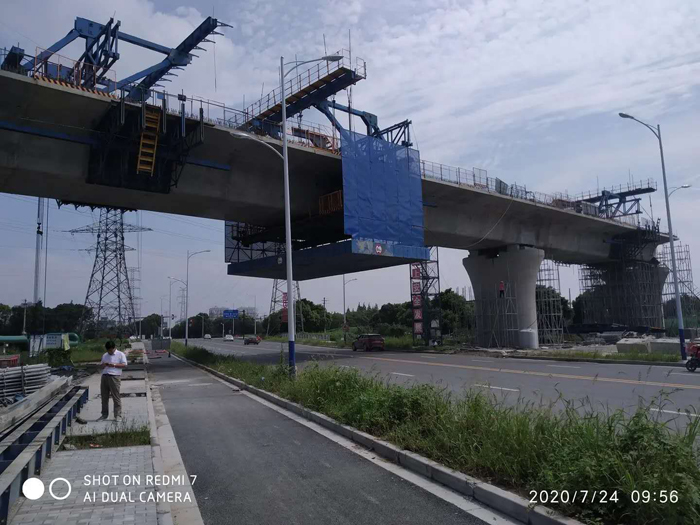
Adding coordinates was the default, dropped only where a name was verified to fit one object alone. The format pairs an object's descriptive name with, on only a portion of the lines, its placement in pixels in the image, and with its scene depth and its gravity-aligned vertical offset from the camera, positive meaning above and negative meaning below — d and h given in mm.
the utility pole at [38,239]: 35812 +6410
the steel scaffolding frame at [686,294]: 49188 +2041
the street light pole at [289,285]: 15844 +1213
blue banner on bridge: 27766 +7271
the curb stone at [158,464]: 5148 -1842
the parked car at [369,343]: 41219 -1589
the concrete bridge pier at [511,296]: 37469 +1662
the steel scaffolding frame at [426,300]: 42062 +1731
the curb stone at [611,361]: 22484 -2066
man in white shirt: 10453 -979
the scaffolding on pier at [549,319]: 42094 -50
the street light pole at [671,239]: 23672 +3635
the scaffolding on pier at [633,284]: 46219 +3039
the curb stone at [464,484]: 4875 -1826
